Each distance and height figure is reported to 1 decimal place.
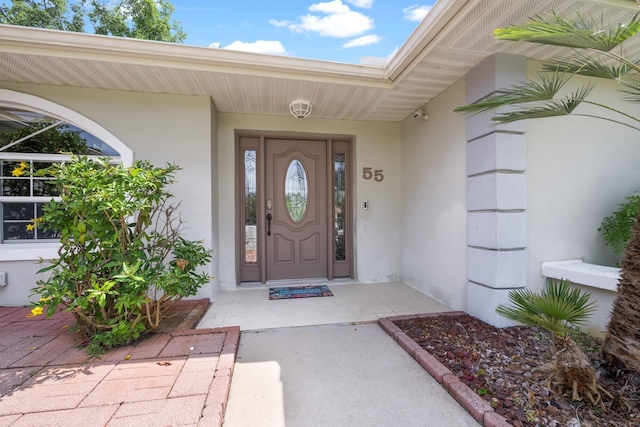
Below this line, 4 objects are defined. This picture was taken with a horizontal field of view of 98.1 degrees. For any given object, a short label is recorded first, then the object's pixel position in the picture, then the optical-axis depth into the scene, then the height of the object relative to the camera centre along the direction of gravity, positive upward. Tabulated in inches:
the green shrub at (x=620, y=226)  103.0 -6.6
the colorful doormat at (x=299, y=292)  143.9 -43.4
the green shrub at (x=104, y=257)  80.4 -13.8
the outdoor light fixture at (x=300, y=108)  137.3 +52.2
